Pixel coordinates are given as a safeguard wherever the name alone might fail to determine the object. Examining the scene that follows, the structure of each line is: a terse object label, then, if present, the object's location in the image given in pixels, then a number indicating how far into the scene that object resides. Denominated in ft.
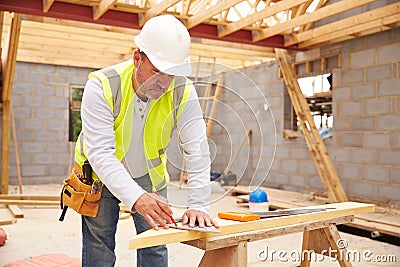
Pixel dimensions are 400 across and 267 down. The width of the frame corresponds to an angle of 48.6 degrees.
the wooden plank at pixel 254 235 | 5.86
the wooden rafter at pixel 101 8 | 14.05
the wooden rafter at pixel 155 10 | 14.04
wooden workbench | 5.49
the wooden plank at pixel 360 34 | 16.10
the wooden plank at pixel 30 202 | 17.35
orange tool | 6.59
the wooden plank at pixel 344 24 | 14.56
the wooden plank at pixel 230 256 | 6.24
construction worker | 5.14
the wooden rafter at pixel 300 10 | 17.33
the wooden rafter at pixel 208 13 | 14.06
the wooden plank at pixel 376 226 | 12.92
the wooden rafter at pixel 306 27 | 19.10
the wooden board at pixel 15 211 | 15.49
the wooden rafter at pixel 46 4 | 13.97
